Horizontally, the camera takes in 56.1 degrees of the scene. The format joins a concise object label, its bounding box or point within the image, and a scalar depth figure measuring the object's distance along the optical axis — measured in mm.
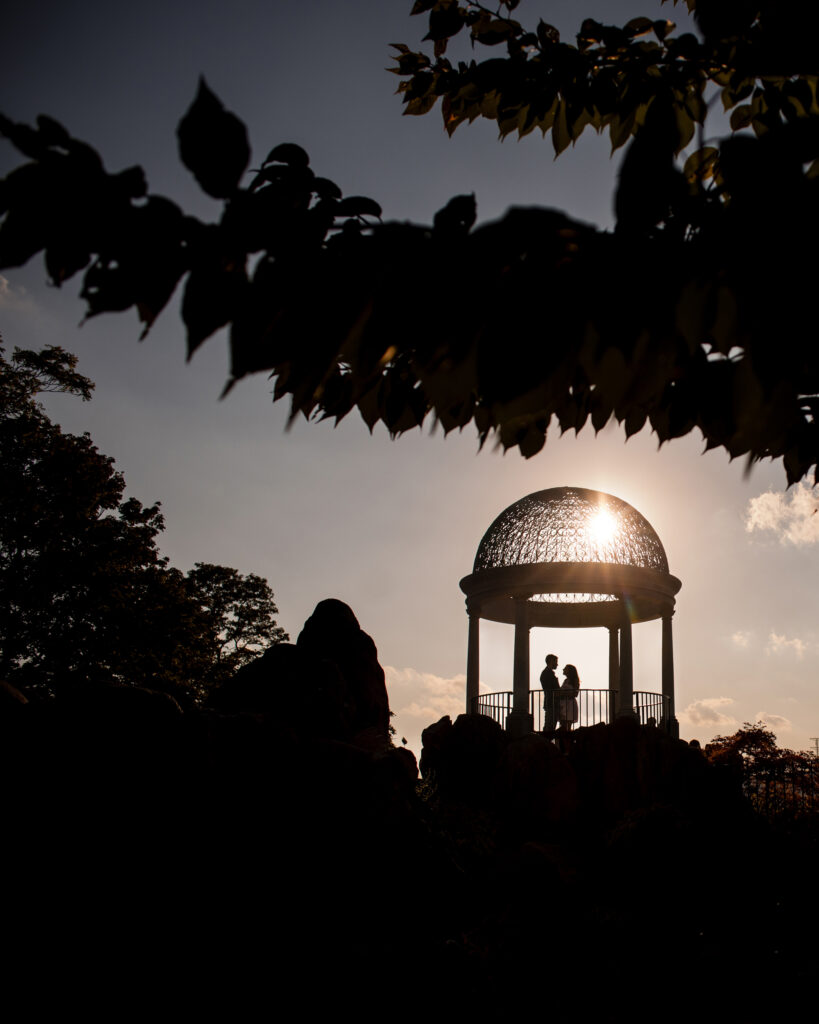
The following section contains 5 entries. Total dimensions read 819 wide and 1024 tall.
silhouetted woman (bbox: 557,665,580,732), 21906
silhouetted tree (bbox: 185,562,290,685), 41688
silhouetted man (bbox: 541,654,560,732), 21891
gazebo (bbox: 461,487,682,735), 21750
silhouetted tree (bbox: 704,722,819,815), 18011
